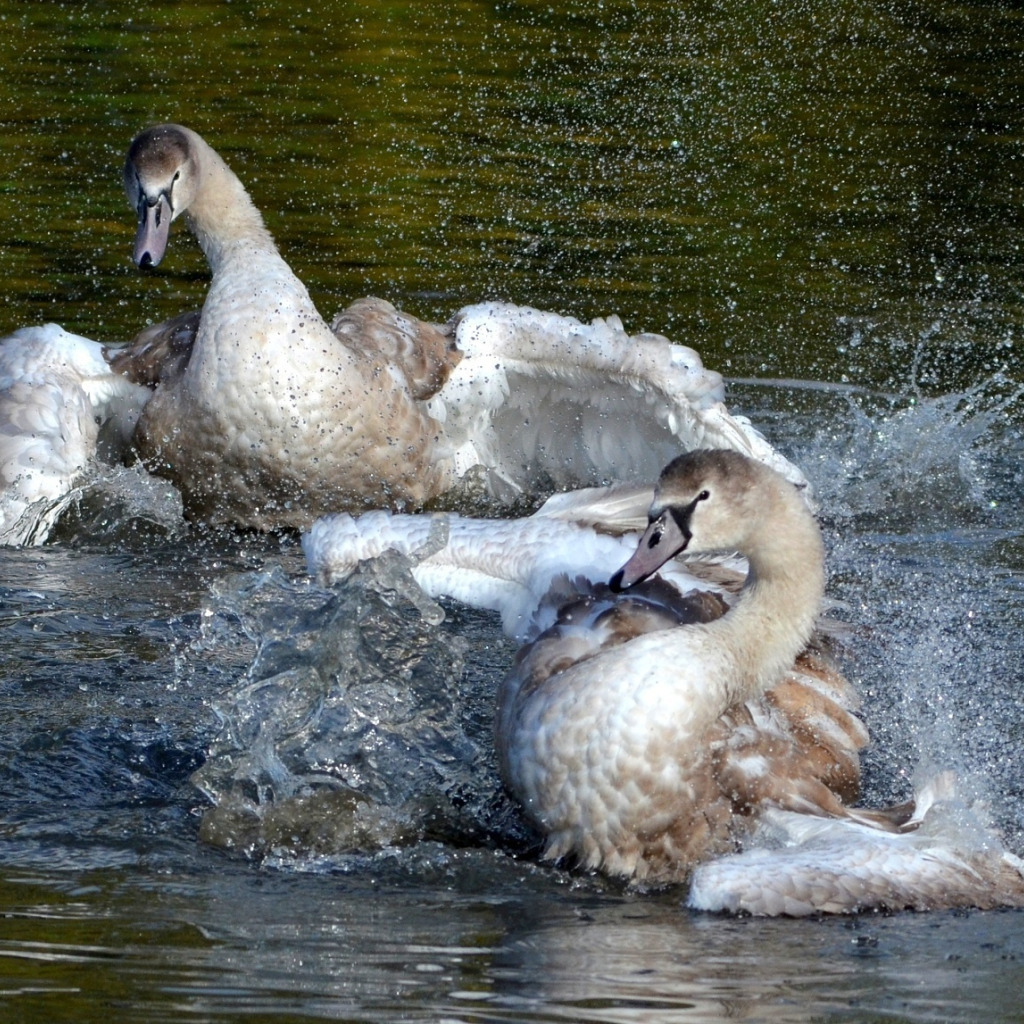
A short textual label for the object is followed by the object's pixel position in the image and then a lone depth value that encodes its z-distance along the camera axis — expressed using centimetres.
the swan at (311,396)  1487
